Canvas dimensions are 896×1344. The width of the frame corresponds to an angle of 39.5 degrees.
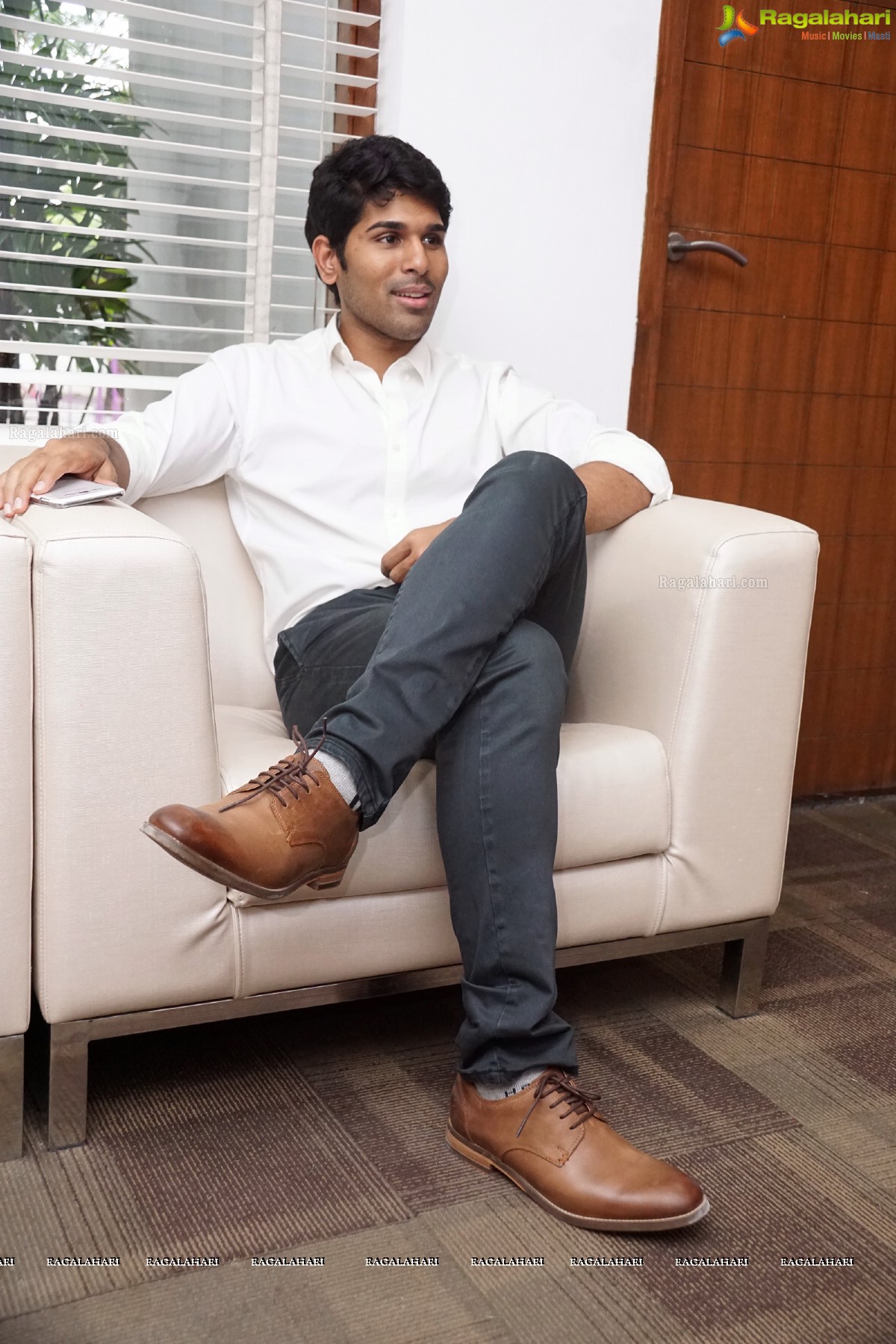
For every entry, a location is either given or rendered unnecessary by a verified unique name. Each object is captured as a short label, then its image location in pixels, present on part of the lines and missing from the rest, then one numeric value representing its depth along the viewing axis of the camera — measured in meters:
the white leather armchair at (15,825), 1.29
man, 1.31
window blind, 2.04
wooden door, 2.48
